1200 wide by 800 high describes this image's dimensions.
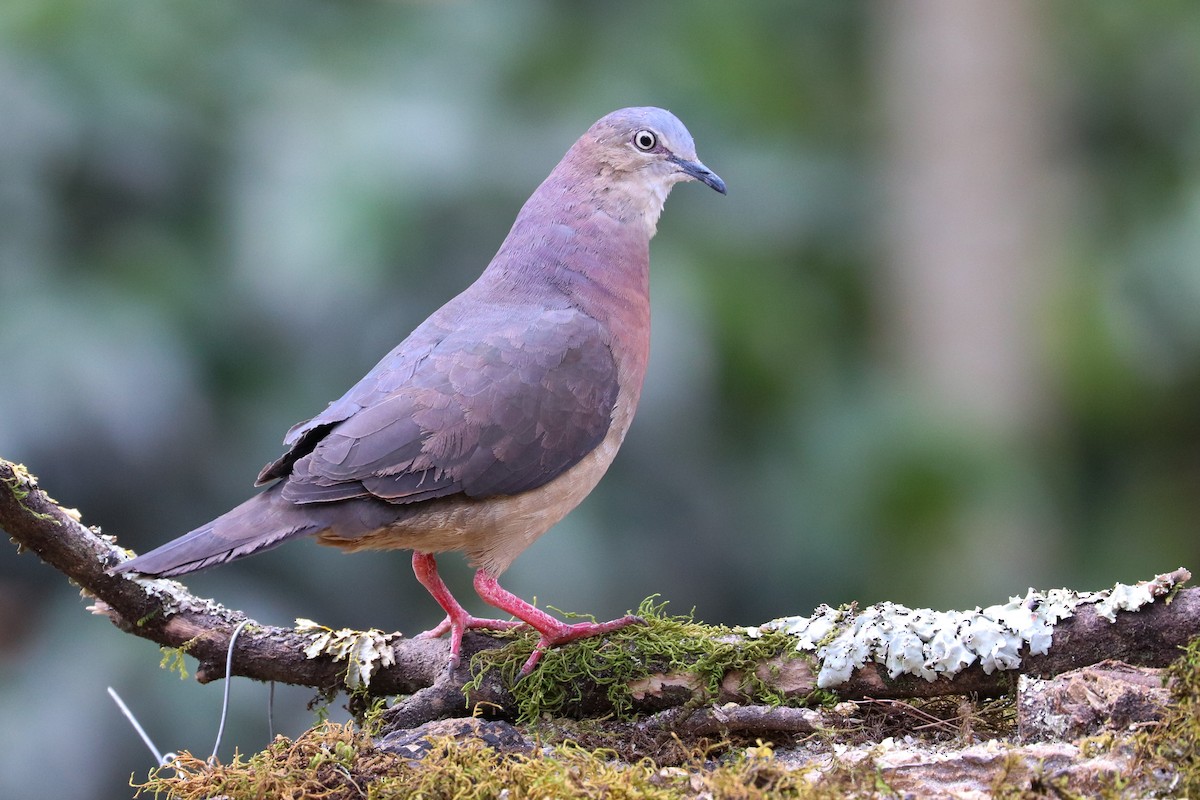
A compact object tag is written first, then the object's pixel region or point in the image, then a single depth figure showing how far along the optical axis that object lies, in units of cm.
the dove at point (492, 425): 751
